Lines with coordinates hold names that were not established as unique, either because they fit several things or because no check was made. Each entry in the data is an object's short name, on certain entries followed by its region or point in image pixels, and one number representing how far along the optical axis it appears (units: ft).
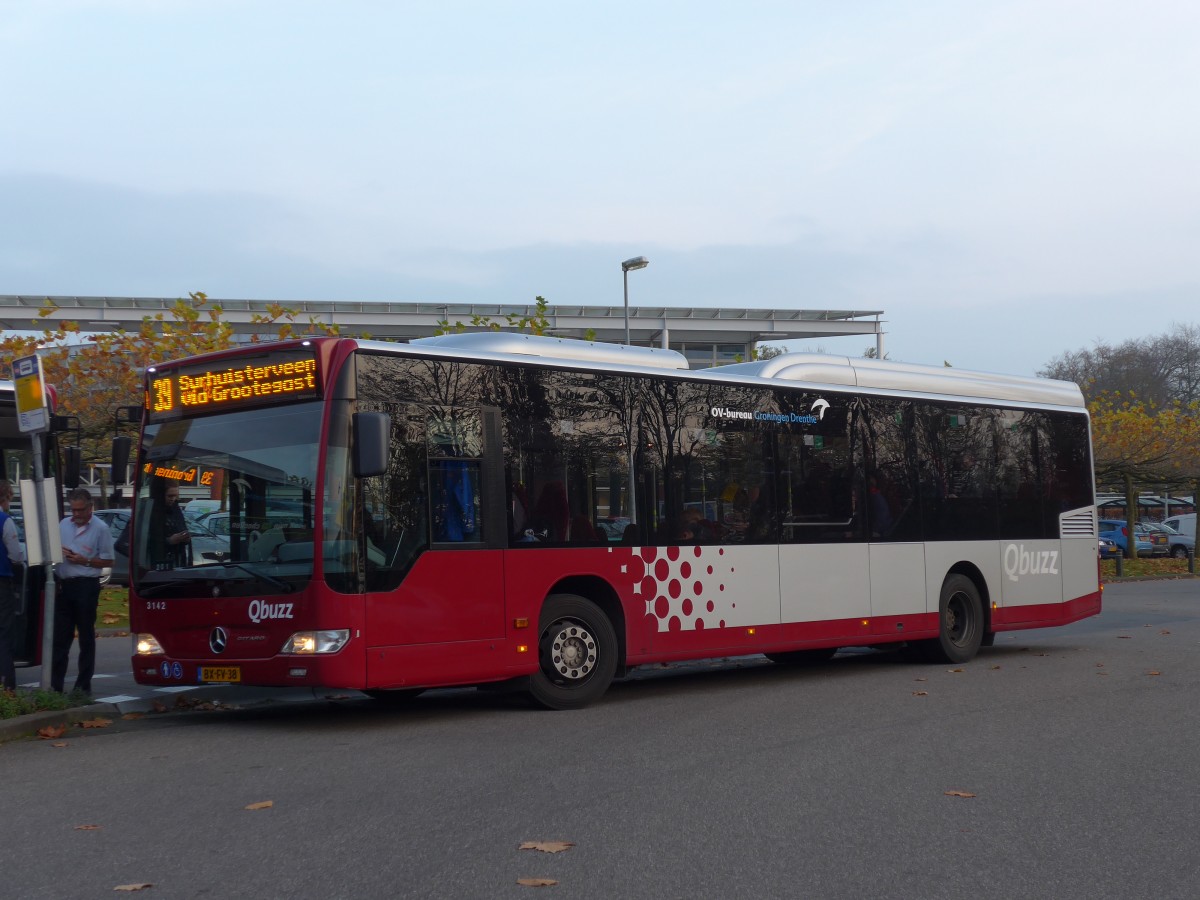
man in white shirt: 38.65
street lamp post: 110.52
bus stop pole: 36.58
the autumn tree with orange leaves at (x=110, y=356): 85.71
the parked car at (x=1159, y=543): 174.50
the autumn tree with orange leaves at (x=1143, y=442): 142.51
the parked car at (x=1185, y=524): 179.22
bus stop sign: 36.83
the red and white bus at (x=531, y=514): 33.83
